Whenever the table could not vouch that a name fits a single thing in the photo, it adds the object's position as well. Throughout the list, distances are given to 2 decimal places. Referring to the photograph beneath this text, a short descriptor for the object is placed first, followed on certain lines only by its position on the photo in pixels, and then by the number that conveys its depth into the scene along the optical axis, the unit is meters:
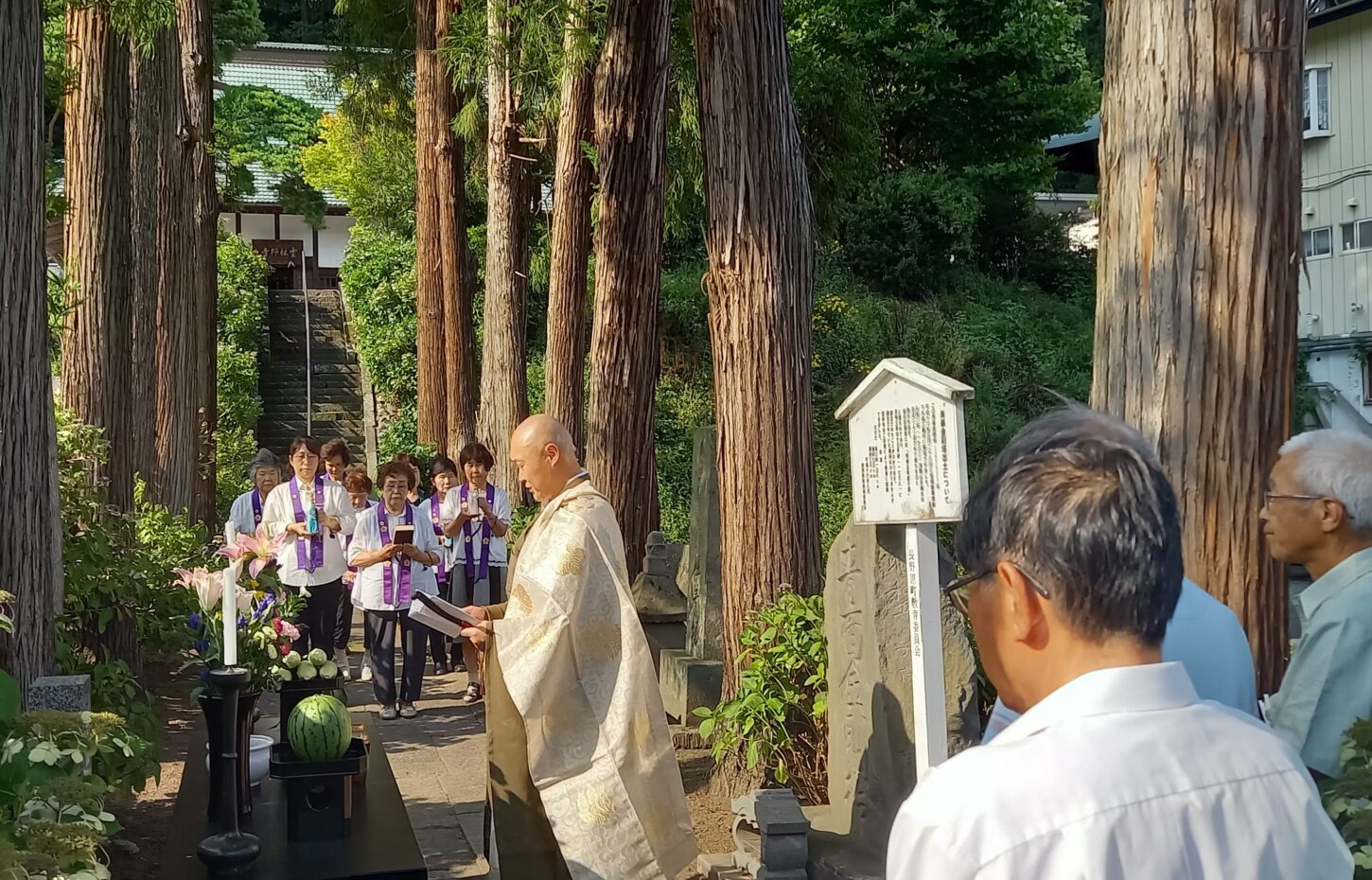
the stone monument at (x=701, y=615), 9.11
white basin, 4.67
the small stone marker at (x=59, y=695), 5.67
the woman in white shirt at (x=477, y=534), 11.45
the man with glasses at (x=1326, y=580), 3.38
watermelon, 4.27
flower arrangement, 4.95
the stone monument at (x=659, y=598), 11.07
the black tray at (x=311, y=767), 4.18
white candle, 3.96
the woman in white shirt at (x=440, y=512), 11.55
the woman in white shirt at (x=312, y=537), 10.65
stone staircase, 29.44
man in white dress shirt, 1.42
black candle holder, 3.80
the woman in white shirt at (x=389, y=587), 10.03
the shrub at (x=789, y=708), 6.96
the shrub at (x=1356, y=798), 3.05
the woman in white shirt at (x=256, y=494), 11.61
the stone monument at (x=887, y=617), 4.71
